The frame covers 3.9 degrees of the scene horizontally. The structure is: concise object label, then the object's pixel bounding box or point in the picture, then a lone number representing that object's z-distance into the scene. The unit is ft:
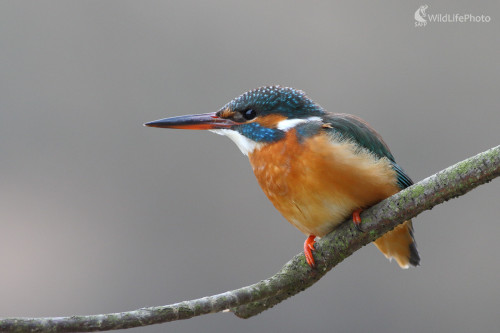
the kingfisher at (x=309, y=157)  11.08
